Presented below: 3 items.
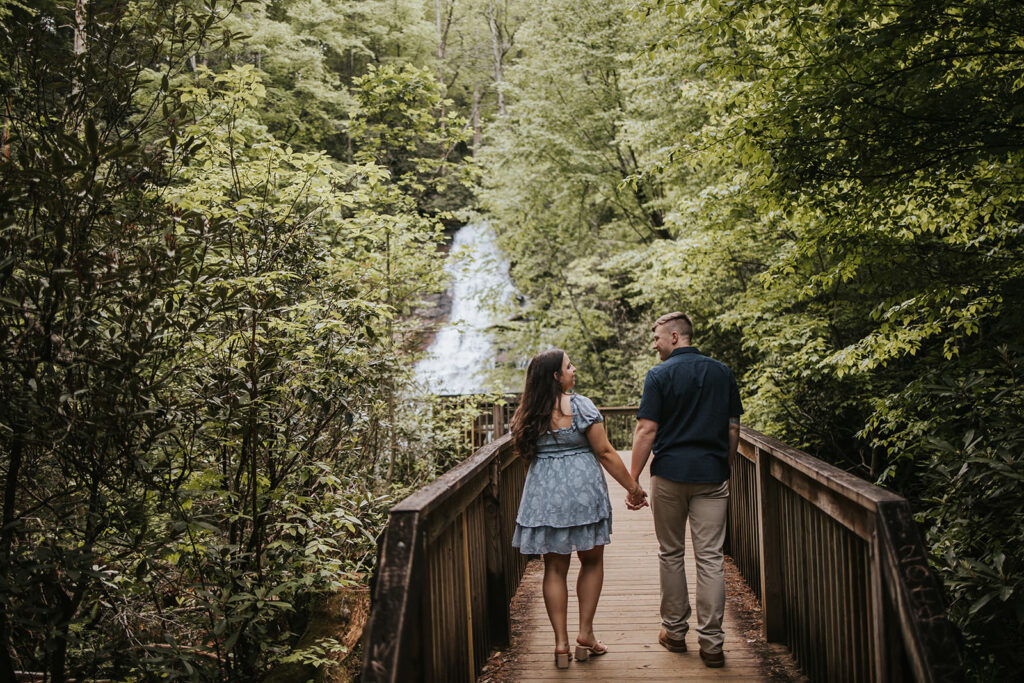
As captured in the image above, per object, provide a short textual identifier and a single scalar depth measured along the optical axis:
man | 3.58
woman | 3.58
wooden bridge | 2.05
